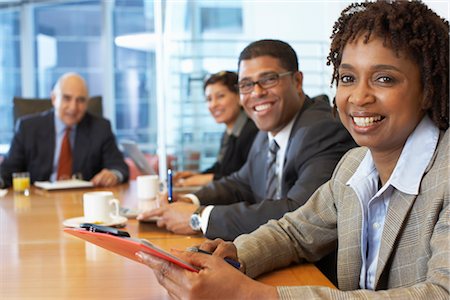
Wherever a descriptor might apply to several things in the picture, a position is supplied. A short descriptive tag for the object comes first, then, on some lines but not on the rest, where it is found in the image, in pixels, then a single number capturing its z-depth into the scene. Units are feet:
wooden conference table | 4.10
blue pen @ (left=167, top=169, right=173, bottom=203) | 6.76
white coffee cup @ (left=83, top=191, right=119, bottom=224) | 6.26
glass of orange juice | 9.35
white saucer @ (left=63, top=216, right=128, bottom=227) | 6.23
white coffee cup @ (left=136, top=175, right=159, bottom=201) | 7.79
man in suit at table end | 11.36
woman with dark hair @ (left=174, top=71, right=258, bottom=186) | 10.71
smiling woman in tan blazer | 3.47
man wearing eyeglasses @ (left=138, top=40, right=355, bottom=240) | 5.72
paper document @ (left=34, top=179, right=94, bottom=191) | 9.41
